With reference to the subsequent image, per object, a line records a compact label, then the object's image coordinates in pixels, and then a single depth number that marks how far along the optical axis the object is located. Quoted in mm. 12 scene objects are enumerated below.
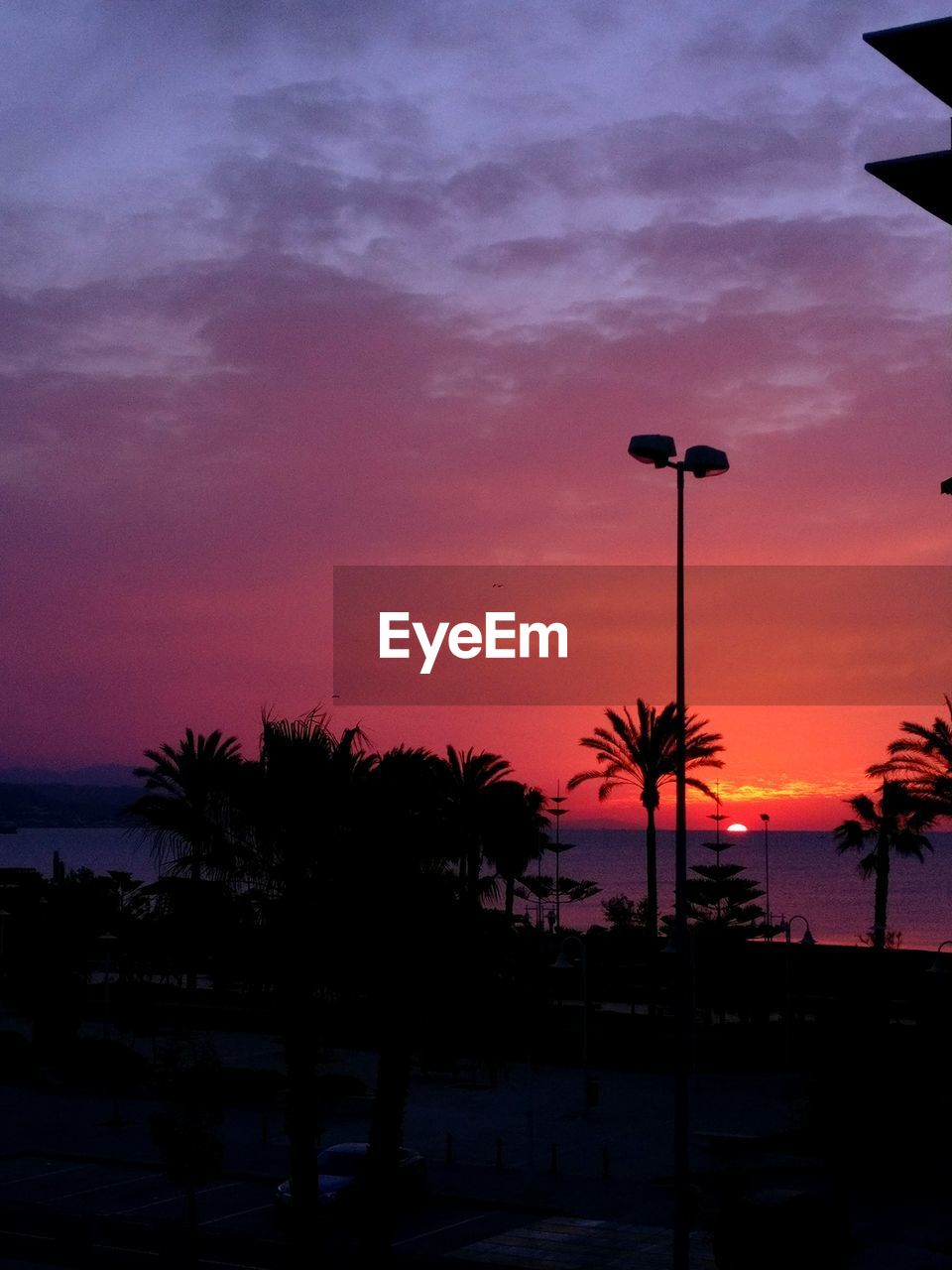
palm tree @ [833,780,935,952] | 61906
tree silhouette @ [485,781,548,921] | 43138
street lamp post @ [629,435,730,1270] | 19984
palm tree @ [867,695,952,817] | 50062
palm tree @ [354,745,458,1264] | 20969
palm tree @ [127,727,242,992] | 20797
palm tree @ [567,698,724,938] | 62094
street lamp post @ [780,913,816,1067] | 46219
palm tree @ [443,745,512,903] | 21922
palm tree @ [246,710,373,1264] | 20641
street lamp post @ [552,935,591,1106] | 39125
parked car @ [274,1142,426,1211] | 27969
